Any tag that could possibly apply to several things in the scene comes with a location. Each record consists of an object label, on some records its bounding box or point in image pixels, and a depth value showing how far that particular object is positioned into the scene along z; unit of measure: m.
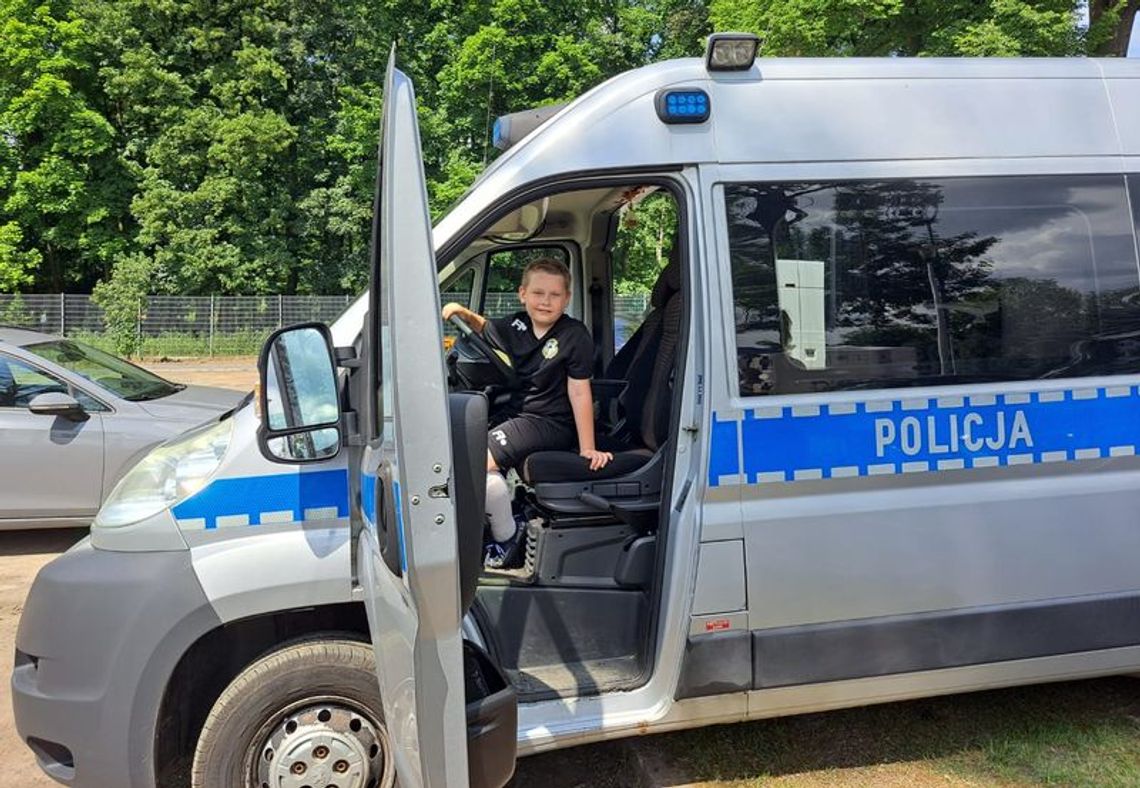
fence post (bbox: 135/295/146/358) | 23.17
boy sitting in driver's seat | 3.19
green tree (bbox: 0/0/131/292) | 27.05
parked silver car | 5.56
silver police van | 2.46
